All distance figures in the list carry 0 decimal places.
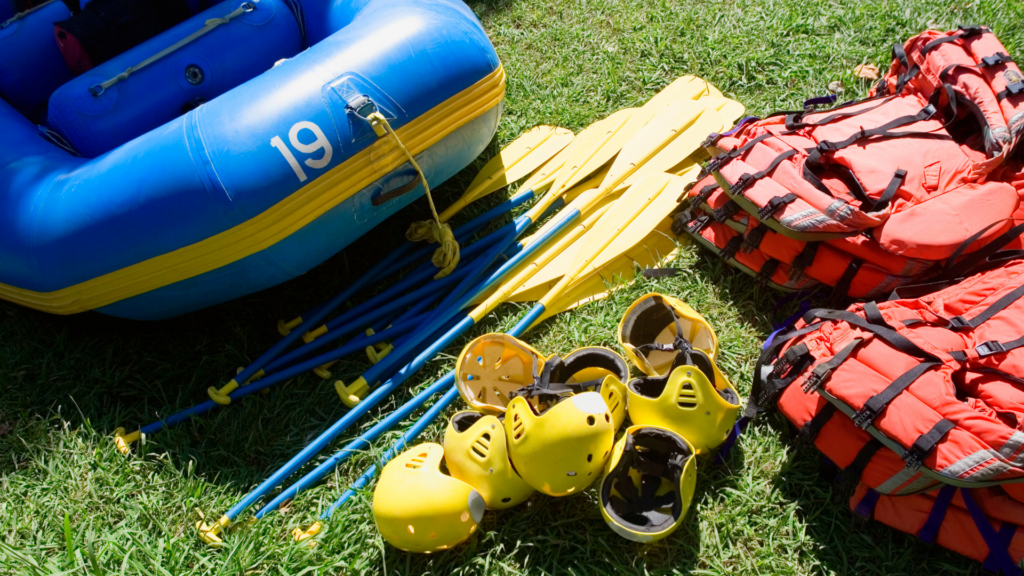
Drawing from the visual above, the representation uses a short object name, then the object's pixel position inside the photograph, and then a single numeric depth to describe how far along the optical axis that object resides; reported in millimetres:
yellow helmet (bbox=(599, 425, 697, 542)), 1905
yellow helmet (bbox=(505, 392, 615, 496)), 1832
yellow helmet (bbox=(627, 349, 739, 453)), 2012
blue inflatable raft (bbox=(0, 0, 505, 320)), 2162
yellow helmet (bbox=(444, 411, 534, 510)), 1944
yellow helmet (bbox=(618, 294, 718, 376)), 2311
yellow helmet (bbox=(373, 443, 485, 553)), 1882
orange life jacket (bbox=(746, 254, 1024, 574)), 1784
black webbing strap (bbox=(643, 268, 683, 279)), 2713
